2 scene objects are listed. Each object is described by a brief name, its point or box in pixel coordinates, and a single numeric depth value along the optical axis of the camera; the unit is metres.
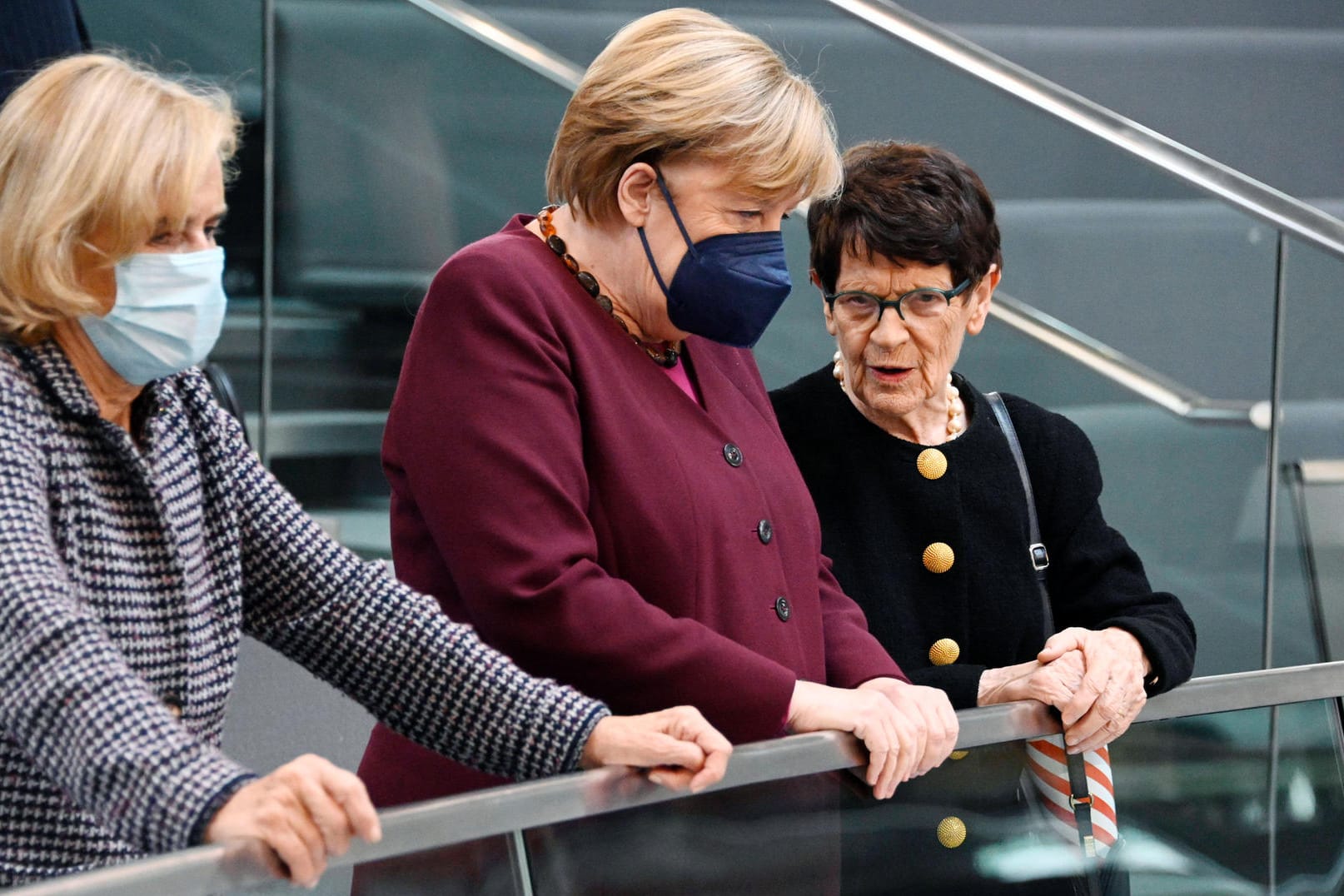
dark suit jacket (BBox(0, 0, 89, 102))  4.34
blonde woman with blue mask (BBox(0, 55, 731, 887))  3.54
